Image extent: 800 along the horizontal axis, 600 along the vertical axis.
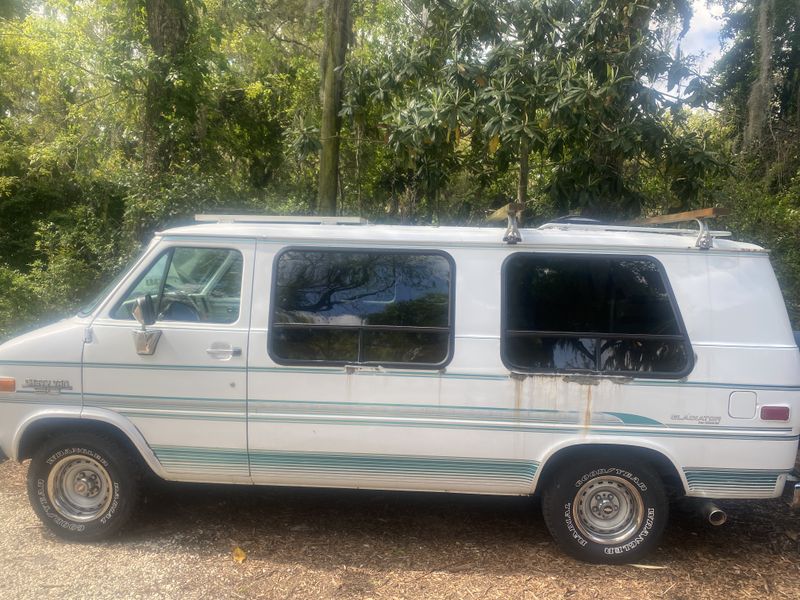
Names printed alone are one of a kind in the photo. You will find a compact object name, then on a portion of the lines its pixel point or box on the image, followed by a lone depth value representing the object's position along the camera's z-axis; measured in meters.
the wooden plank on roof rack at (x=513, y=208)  4.09
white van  3.91
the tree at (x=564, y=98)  6.95
